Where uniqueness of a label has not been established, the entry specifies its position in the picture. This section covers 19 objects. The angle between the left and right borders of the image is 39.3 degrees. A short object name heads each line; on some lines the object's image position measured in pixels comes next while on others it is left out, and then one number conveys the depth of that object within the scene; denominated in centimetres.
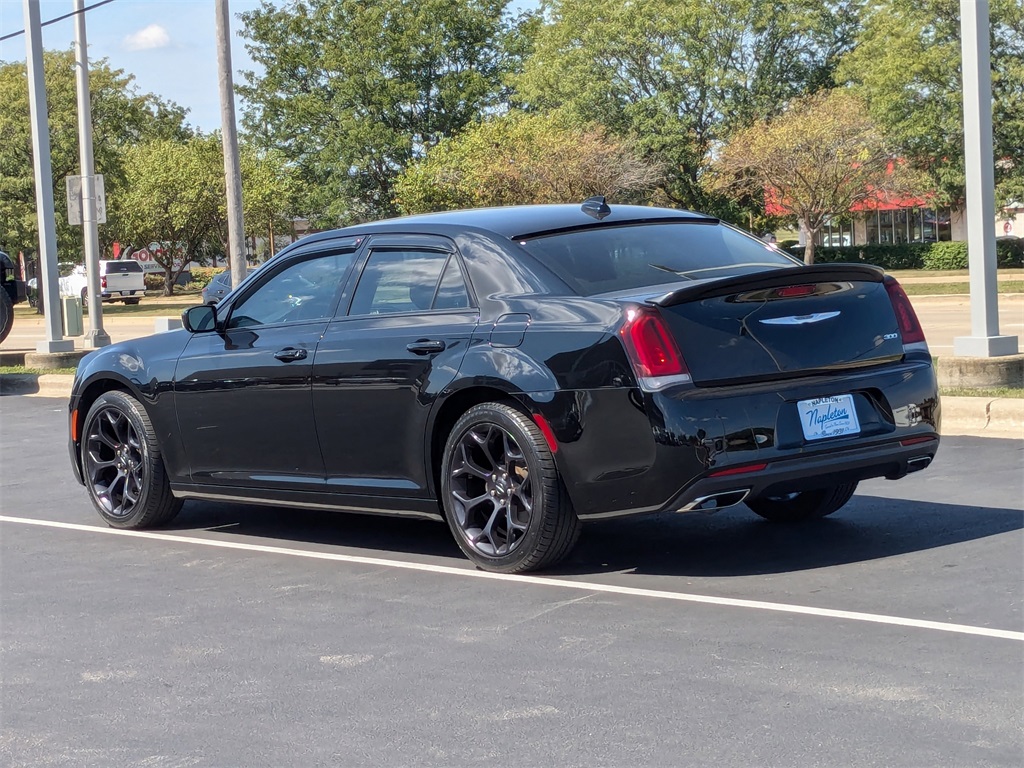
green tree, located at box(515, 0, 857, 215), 6206
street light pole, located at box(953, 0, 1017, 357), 1105
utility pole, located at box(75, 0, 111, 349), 2162
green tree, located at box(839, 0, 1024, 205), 5466
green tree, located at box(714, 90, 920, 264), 4594
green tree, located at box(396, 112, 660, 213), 4881
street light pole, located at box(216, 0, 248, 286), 1898
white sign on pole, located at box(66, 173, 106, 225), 2123
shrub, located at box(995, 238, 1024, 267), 5838
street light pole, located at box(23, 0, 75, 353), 1931
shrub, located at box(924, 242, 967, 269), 5931
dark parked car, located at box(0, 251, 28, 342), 2269
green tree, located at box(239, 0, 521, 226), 6625
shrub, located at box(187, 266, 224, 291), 7650
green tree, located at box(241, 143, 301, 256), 6562
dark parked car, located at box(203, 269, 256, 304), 3134
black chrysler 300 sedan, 585
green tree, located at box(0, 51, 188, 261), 4888
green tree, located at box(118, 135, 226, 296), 6275
